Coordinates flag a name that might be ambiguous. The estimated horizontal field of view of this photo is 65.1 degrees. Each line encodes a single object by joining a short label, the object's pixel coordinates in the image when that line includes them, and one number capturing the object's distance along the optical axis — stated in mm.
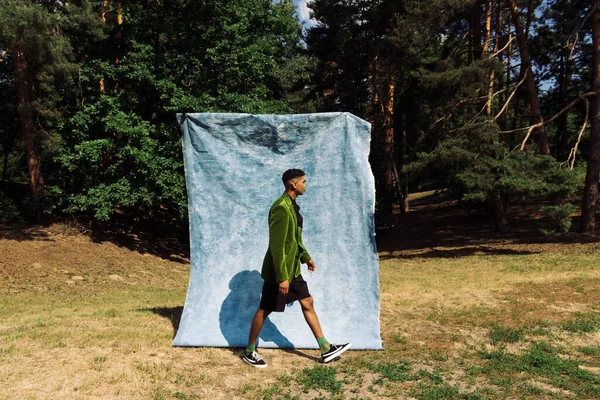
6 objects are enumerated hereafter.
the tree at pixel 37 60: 12242
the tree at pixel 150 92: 15742
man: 4637
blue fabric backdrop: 5547
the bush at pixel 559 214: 14125
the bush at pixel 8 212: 16422
